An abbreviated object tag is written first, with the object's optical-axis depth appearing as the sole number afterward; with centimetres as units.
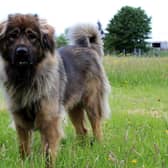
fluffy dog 458
